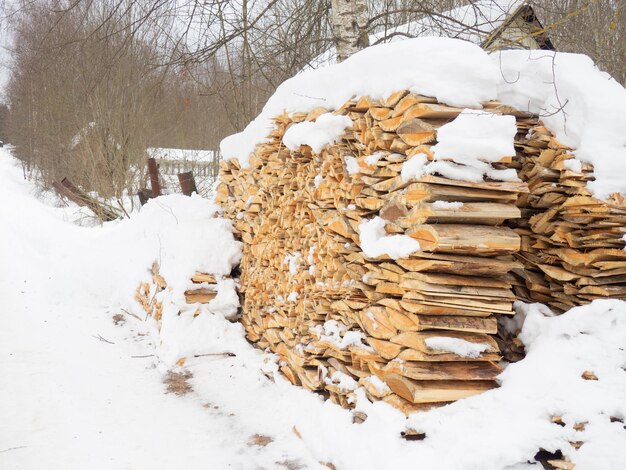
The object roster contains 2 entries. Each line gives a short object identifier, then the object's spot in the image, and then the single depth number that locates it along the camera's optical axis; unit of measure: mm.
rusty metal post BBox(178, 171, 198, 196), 9086
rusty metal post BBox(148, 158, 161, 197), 10477
